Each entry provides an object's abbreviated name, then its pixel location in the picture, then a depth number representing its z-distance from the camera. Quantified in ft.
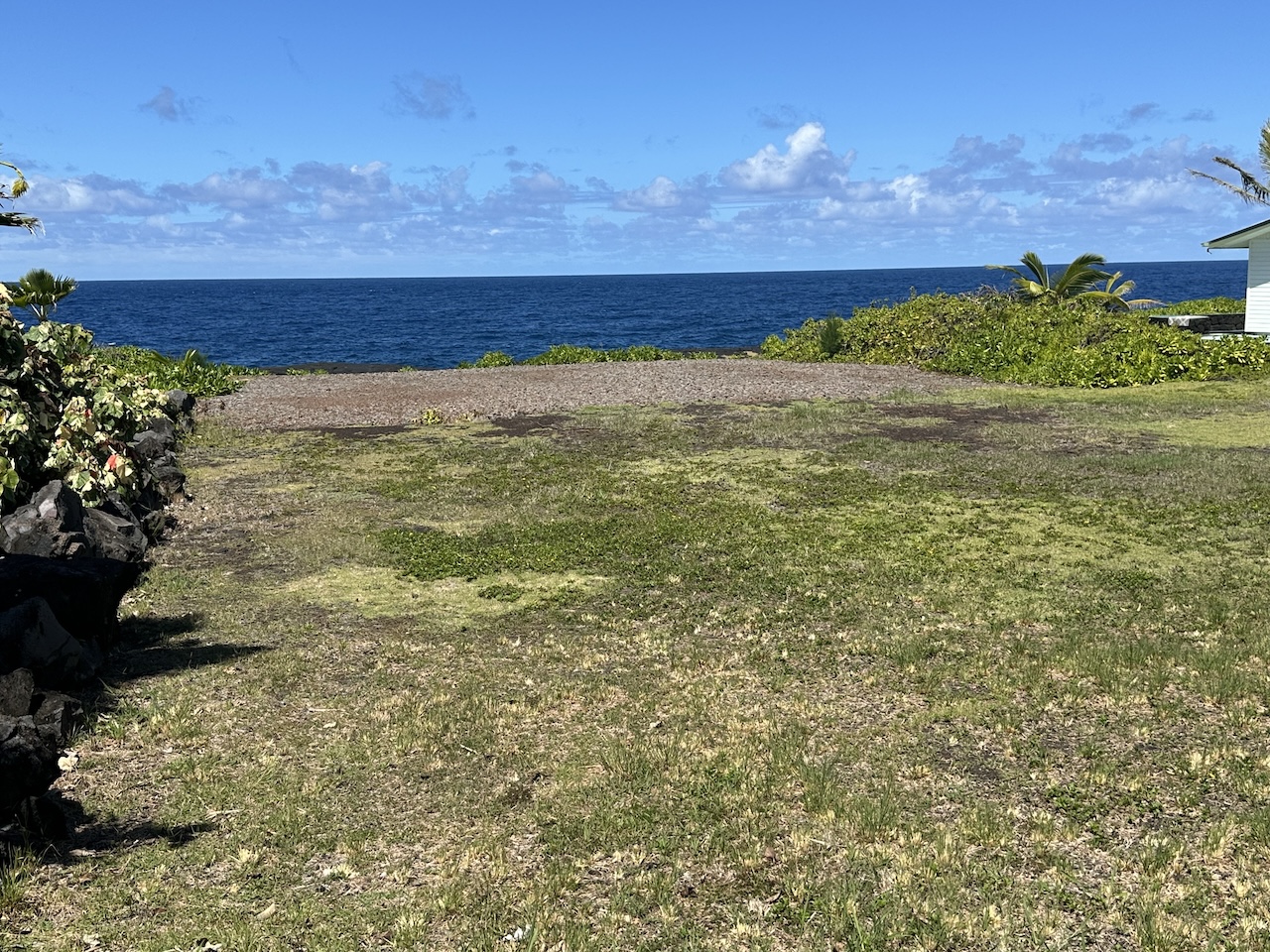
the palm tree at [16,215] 17.58
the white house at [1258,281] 115.24
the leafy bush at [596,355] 121.29
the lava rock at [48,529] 32.27
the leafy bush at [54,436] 36.14
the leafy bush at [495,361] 120.98
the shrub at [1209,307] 140.87
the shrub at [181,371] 88.12
